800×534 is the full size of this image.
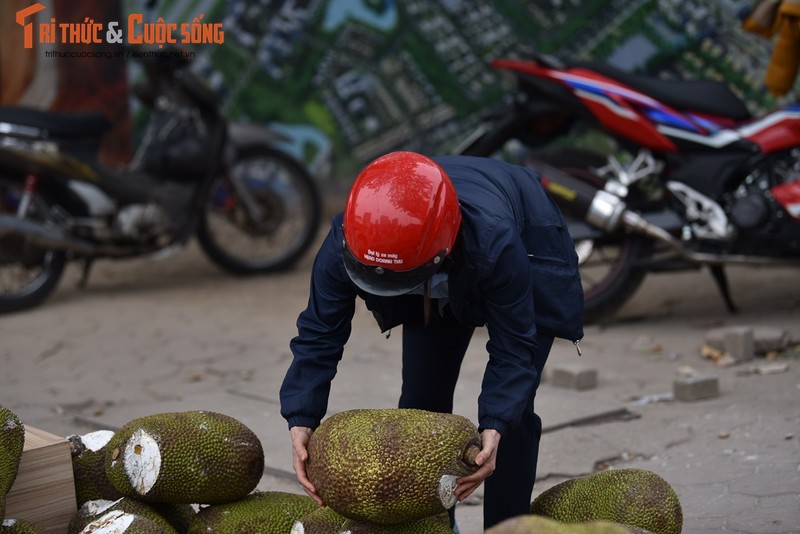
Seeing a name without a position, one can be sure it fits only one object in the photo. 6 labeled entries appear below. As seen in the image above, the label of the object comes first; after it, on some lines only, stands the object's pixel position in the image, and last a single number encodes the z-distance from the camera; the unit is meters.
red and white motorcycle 5.05
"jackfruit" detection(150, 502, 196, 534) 2.79
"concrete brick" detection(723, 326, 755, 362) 4.77
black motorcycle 5.90
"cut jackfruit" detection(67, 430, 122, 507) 2.84
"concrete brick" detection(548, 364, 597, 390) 4.54
